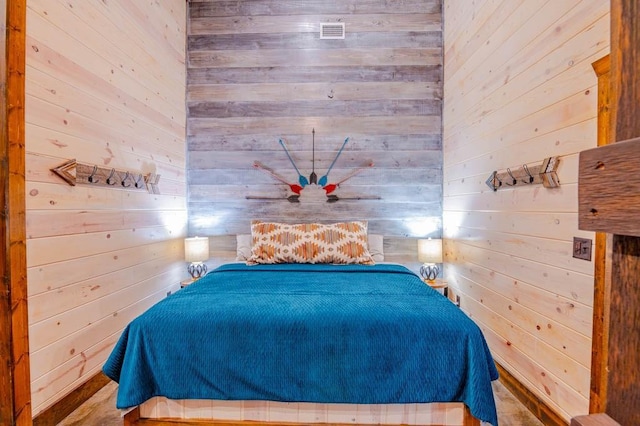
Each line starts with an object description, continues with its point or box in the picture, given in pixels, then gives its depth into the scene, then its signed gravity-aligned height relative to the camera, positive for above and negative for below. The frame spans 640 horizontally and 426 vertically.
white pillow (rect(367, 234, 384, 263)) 3.17 -0.37
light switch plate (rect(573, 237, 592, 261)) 1.54 -0.18
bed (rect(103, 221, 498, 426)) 1.54 -0.73
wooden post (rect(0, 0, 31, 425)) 1.46 -0.12
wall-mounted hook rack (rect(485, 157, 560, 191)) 1.75 +0.19
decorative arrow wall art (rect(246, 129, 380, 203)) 3.39 +0.26
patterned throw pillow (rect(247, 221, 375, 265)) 2.88 -0.33
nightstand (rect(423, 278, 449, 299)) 2.94 -0.67
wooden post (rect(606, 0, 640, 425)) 0.44 -0.08
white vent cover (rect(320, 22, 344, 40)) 3.35 +1.76
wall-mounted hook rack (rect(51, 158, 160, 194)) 1.87 +0.19
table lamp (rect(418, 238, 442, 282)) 3.13 -0.45
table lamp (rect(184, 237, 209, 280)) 3.16 -0.45
